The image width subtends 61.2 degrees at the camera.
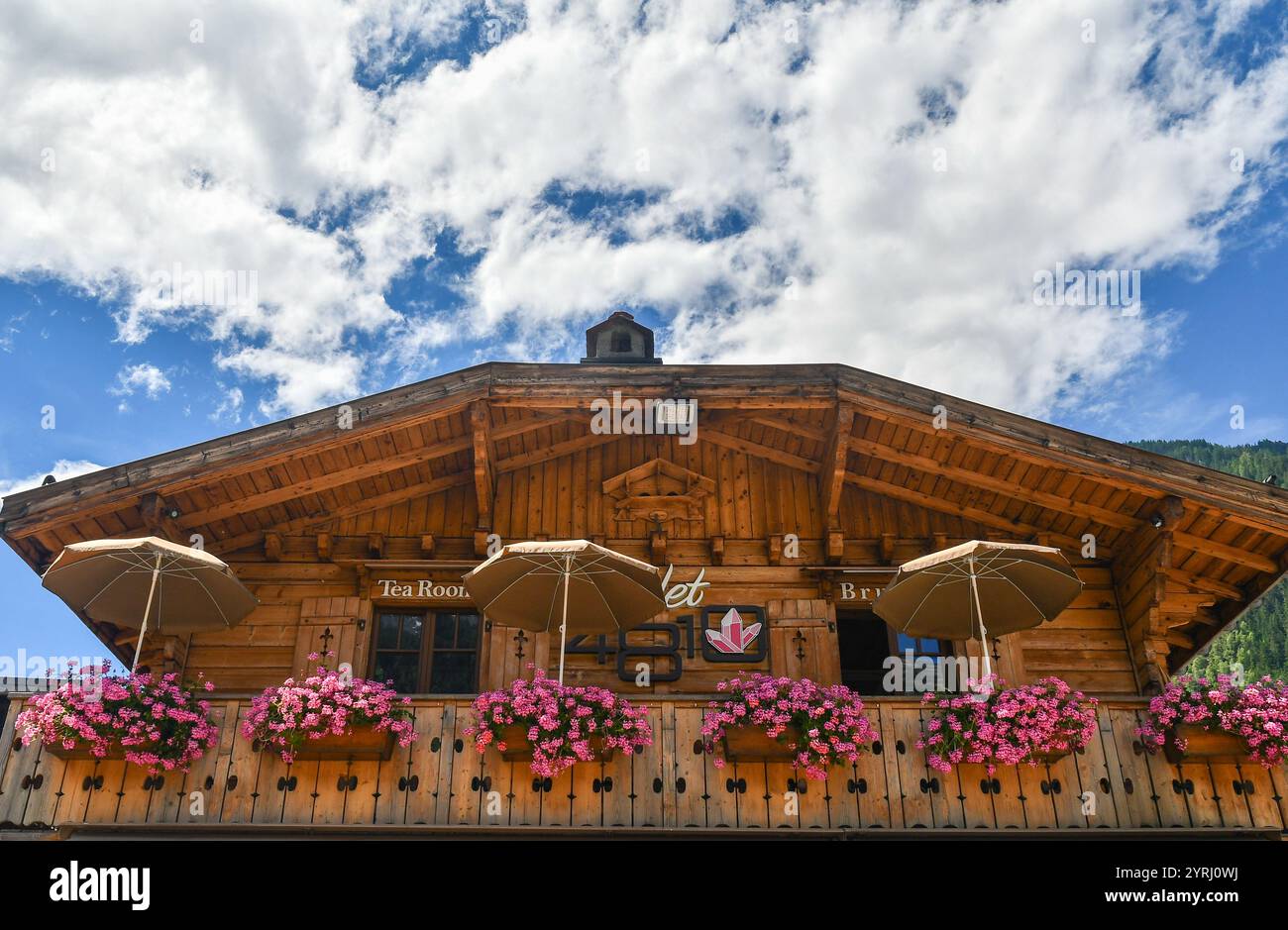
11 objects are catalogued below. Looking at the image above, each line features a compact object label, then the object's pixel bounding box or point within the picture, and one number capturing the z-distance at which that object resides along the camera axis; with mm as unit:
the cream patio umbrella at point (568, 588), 10070
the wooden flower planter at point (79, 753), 9305
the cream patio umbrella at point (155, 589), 10258
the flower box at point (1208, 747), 9633
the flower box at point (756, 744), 9492
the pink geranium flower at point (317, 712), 9352
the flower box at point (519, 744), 9383
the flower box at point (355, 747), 9430
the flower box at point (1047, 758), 9625
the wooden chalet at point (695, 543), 9625
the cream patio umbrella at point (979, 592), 10211
